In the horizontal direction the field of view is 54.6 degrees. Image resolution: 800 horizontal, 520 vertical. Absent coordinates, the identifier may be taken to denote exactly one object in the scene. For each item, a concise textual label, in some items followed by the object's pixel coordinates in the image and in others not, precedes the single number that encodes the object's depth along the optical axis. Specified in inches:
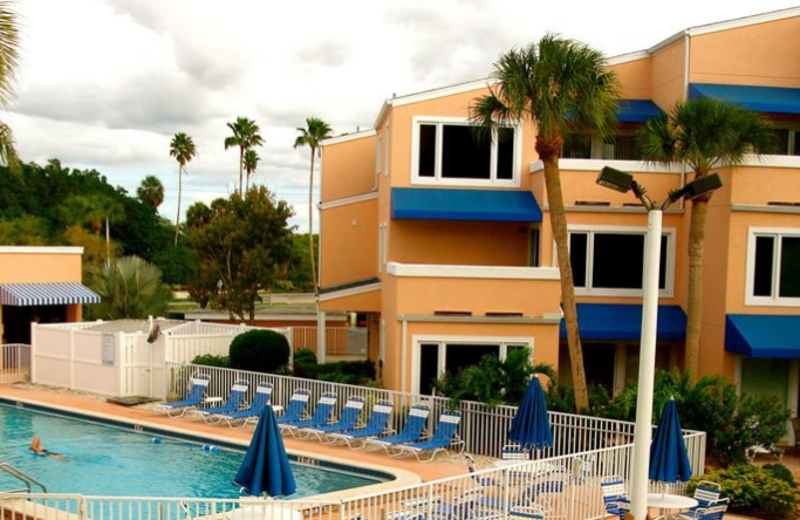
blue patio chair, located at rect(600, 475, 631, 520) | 479.8
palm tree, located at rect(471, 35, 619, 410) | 663.1
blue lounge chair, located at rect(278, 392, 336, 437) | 767.7
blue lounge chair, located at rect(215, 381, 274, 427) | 807.1
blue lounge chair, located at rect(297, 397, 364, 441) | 746.2
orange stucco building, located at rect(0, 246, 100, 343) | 1139.3
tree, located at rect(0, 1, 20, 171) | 467.2
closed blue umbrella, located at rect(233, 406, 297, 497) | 420.8
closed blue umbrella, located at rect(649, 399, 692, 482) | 496.7
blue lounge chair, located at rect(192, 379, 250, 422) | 824.3
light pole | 405.7
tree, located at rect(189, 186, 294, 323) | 1462.8
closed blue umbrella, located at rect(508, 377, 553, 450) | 580.1
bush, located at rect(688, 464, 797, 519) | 540.1
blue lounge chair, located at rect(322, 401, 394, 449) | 724.0
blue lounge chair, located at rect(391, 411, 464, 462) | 684.1
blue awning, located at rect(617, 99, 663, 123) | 959.0
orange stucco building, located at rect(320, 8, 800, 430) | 793.6
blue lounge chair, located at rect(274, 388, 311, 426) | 784.9
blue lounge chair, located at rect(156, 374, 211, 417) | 851.4
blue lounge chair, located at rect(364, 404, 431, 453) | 698.2
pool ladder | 483.6
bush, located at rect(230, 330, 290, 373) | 912.3
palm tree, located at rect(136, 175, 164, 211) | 3267.7
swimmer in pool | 725.9
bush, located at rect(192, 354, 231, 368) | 932.6
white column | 1063.1
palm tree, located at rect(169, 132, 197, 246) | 2874.0
